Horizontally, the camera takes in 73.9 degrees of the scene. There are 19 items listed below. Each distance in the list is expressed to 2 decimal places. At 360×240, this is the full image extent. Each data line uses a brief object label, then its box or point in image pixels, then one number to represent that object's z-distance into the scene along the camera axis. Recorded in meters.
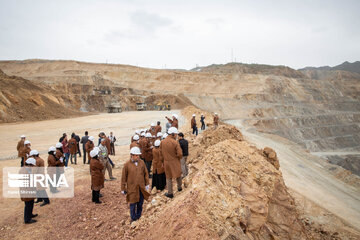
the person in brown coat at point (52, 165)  6.69
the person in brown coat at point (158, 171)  6.27
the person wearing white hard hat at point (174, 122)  10.78
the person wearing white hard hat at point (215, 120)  14.64
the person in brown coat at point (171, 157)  5.48
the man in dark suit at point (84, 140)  10.14
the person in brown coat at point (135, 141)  7.27
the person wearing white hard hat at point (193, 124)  14.27
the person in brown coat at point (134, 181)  4.66
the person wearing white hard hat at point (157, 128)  10.10
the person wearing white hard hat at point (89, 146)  8.56
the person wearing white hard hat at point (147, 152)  7.56
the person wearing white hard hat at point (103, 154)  7.19
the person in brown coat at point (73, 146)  9.92
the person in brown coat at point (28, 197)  5.25
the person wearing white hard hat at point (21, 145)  8.97
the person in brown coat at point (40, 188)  5.87
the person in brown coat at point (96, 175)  5.91
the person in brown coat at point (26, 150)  7.72
